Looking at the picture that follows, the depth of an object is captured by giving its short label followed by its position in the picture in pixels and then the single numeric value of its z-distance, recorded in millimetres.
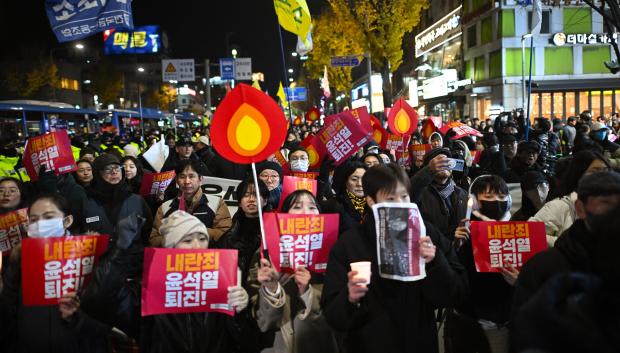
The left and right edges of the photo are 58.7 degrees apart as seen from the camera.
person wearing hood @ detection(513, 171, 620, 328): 2350
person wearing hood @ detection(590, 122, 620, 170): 7925
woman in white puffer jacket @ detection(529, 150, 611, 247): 3875
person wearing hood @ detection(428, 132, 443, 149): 9227
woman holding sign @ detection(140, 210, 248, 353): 3127
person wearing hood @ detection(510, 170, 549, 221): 4824
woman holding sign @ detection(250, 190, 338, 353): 3137
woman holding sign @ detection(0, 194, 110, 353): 3191
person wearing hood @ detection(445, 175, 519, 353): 3500
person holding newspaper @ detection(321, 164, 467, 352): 2840
